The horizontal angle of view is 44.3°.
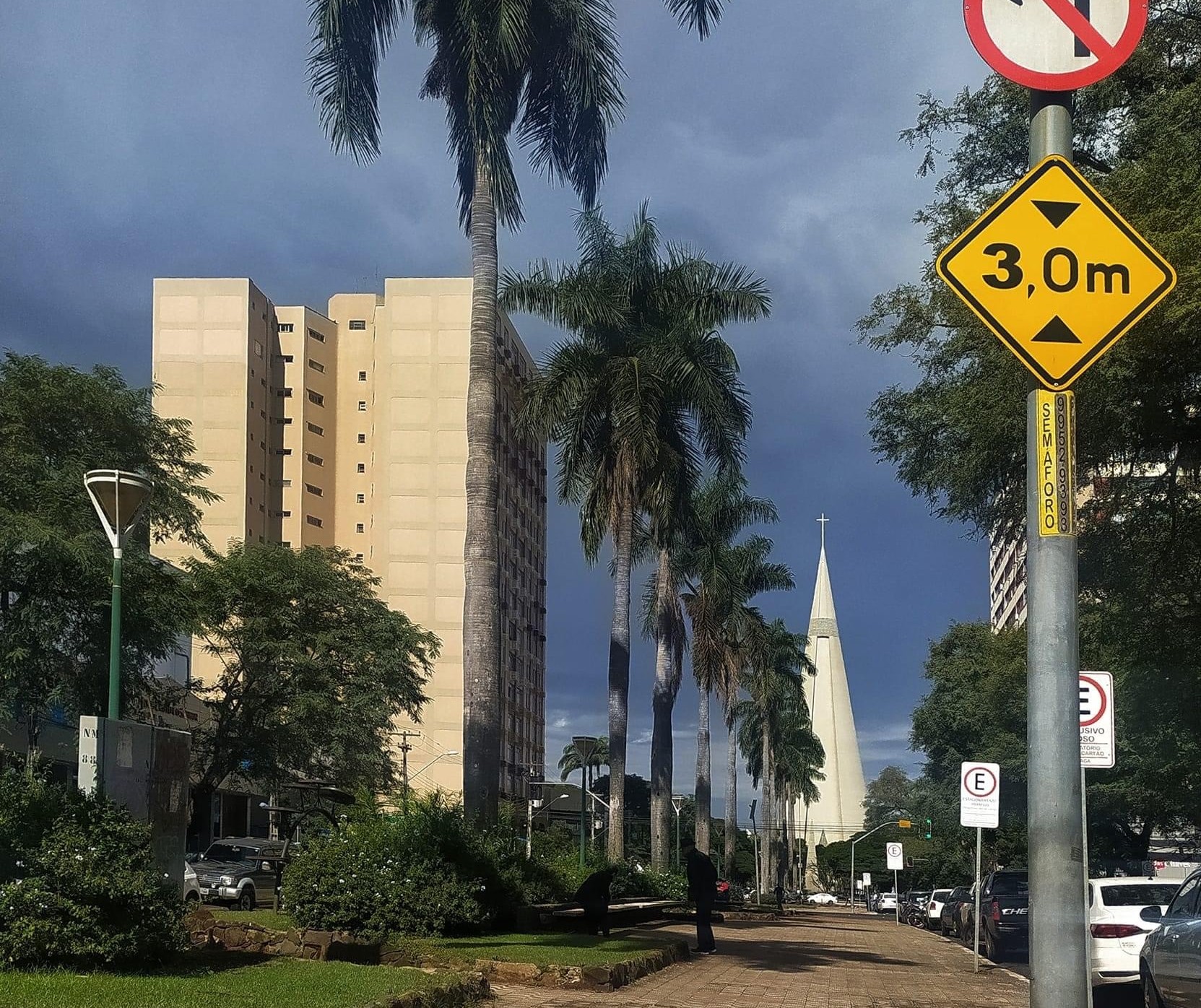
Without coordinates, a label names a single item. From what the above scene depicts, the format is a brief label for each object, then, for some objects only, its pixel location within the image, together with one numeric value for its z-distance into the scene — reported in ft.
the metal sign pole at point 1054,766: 15.07
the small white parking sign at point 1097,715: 41.52
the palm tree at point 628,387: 123.75
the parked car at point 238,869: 116.78
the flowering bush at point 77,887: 37.09
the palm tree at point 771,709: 231.71
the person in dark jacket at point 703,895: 74.90
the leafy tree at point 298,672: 153.89
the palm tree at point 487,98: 75.25
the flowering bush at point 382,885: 56.70
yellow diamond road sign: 16.52
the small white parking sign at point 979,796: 75.10
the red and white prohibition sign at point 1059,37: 17.46
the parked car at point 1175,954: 38.06
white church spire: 603.26
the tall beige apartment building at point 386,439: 343.87
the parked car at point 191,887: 102.12
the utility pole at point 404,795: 64.44
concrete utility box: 43.06
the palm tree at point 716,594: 181.98
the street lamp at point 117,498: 56.49
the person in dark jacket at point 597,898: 71.41
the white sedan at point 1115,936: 57.88
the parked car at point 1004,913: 88.74
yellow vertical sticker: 16.08
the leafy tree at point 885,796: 601.62
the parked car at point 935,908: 177.59
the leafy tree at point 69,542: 104.27
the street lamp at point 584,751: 111.65
